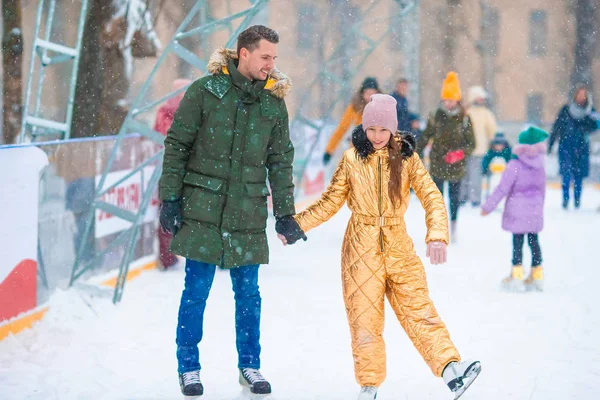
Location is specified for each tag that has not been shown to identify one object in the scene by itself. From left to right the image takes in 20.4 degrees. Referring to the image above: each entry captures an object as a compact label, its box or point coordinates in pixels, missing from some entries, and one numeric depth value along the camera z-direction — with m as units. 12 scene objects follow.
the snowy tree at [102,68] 16.80
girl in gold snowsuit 7.22
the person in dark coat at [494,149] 23.52
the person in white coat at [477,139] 24.01
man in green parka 7.15
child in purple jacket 12.58
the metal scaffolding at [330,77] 22.89
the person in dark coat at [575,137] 23.73
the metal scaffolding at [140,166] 11.98
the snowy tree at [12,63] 15.45
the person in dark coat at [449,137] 16.96
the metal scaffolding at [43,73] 14.14
